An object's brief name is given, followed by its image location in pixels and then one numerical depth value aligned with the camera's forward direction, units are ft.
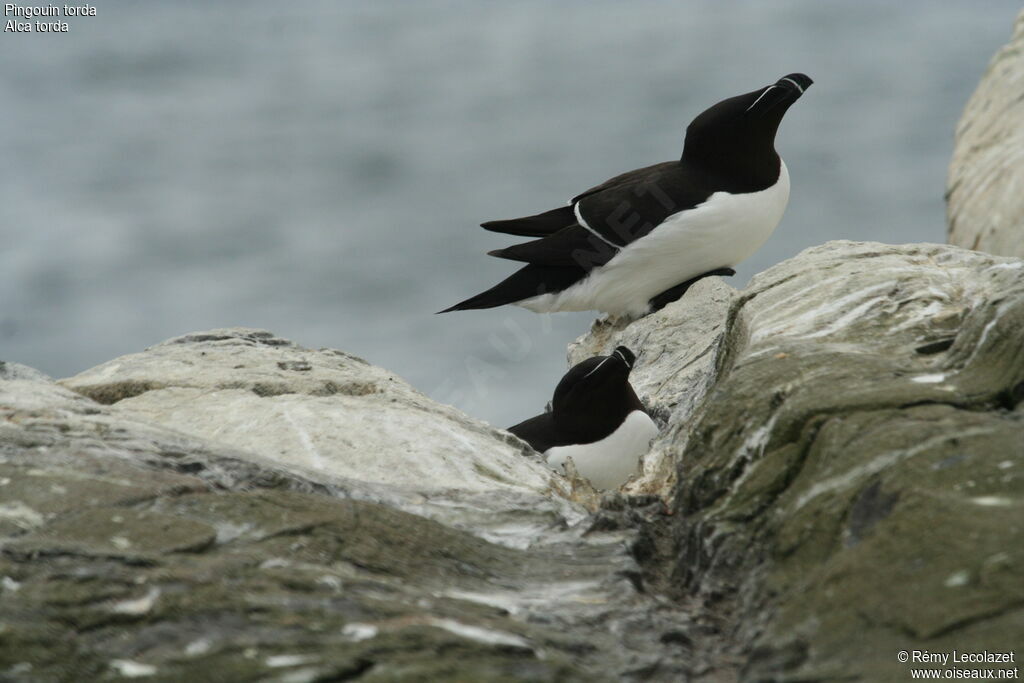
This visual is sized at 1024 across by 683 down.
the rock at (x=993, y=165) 75.61
